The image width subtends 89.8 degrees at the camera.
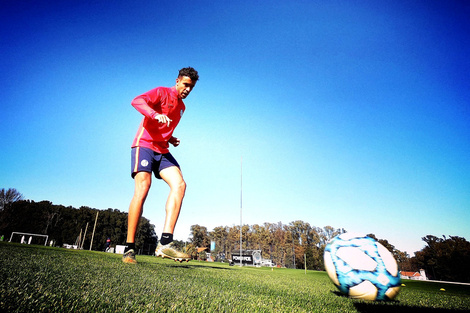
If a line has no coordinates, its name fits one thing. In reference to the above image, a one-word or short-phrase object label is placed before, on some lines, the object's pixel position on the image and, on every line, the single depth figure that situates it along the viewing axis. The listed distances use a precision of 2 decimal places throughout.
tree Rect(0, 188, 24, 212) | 37.73
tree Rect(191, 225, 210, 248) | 80.19
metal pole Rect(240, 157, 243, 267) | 34.47
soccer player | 3.14
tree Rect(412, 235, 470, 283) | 33.59
